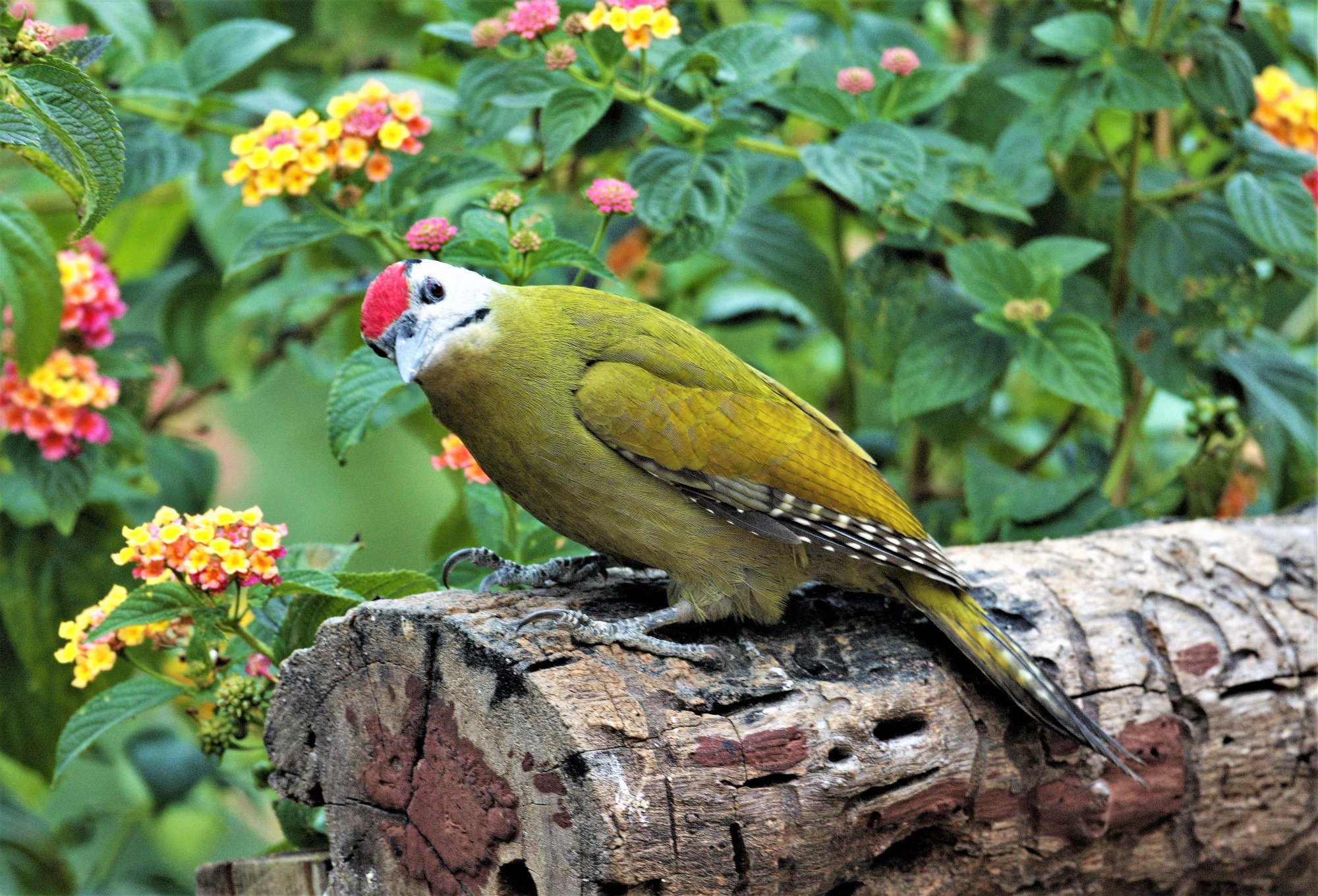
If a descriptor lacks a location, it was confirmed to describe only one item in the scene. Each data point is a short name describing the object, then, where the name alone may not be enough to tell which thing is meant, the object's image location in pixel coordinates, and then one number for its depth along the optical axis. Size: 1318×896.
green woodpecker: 4.13
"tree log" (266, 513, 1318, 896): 3.50
